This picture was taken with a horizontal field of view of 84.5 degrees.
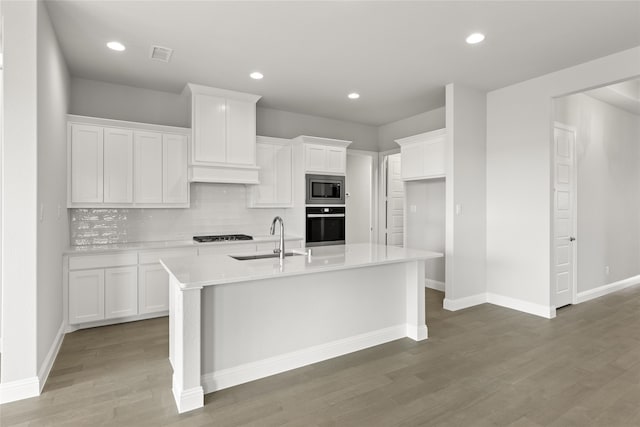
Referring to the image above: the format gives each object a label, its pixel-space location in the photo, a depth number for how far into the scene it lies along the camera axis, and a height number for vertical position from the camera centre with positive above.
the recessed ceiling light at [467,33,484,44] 3.21 +1.62
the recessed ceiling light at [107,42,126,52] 3.33 +1.61
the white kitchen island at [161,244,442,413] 2.31 -0.80
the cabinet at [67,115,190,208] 3.85 +0.57
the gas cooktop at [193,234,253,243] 4.47 -0.33
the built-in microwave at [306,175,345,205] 5.16 +0.35
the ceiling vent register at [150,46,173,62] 3.43 +1.60
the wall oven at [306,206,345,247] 5.17 -0.19
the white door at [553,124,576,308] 4.47 -0.02
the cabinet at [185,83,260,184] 4.34 +0.99
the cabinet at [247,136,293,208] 5.06 +0.56
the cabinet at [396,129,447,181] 4.66 +0.81
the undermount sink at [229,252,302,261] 3.10 -0.39
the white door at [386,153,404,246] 6.54 +0.20
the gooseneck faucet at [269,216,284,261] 2.90 -0.27
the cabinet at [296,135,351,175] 5.13 +0.86
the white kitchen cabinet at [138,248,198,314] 3.97 -0.79
